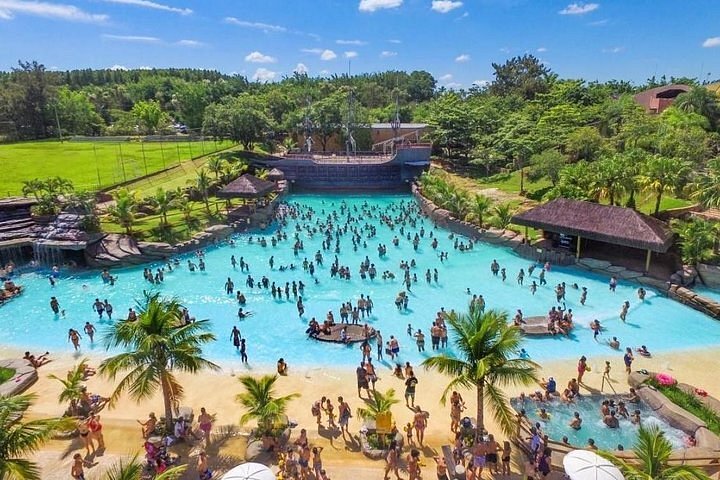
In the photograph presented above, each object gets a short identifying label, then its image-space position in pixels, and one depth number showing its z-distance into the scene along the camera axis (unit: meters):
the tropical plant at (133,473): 7.54
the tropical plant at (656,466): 7.89
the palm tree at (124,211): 31.69
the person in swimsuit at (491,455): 12.16
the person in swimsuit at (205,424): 13.57
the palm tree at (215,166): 45.72
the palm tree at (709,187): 26.12
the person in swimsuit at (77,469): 11.66
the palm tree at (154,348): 11.95
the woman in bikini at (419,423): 13.55
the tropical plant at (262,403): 12.88
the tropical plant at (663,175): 27.44
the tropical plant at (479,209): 34.84
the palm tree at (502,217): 34.06
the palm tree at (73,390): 14.79
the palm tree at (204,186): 39.20
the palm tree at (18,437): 8.02
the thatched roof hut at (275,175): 50.31
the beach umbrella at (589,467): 8.95
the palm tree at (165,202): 34.01
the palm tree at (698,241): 24.73
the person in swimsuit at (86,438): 13.03
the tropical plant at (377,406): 13.45
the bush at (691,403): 14.16
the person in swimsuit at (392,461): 12.00
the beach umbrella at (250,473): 9.53
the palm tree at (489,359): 11.16
